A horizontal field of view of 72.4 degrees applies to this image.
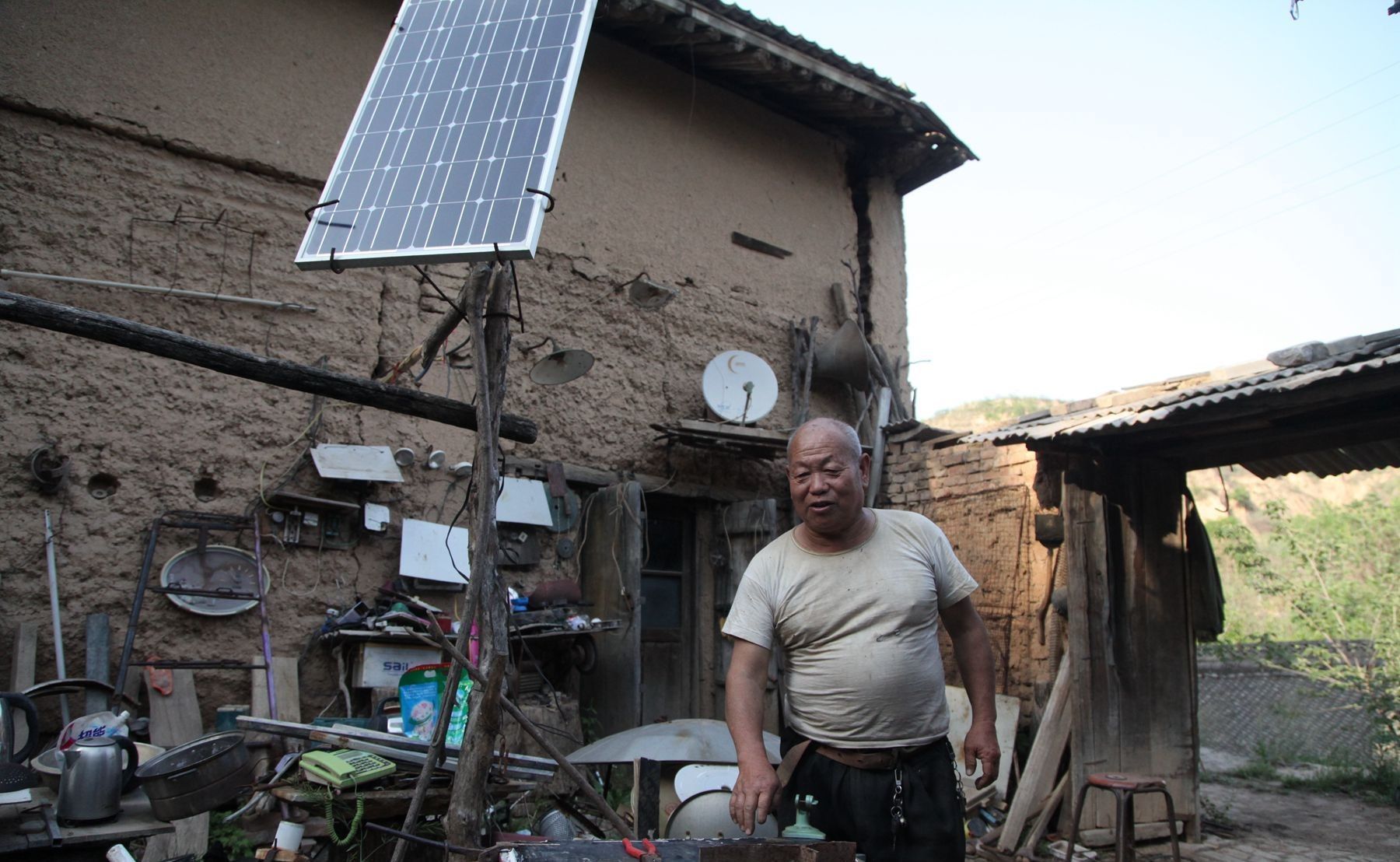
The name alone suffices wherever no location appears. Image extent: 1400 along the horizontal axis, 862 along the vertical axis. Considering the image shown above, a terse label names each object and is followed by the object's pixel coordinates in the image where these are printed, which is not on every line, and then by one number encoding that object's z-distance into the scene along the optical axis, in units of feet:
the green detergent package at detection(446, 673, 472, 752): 16.94
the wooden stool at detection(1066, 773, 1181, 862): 16.07
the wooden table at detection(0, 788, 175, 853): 10.71
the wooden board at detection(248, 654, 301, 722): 17.21
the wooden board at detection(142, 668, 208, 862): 16.34
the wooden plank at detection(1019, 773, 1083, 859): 18.52
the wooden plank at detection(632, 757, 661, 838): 9.70
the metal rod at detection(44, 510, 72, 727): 16.03
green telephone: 11.51
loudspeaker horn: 26.91
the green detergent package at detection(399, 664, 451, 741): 17.01
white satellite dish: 24.18
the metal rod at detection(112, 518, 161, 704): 15.97
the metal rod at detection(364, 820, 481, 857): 8.46
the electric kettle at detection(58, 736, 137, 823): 11.46
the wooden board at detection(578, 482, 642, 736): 21.26
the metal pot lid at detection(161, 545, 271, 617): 17.30
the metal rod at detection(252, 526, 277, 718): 17.33
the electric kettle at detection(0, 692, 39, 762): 12.32
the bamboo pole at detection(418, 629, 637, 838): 10.09
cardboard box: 18.01
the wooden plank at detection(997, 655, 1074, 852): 19.15
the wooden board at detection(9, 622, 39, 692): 15.44
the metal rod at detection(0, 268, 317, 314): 16.92
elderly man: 8.82
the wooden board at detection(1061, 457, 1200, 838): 19.58
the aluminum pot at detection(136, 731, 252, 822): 11.93
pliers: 6.35
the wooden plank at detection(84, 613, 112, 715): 16.16
